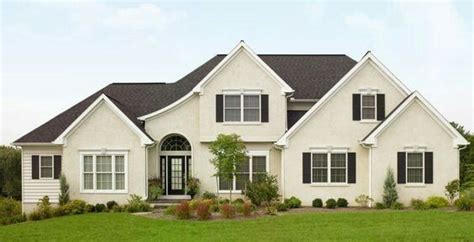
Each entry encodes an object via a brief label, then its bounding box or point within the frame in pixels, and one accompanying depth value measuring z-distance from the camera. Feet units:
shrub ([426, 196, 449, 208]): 91.61
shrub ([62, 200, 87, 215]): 92.27
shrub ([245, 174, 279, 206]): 91.89
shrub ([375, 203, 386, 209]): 93.30
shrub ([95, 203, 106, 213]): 95.40
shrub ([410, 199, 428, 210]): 91.30
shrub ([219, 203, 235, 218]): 80.02
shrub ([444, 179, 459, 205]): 93.30
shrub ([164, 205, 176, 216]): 84.28
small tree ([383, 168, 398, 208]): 93.25
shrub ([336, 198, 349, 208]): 95.81
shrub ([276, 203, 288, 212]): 89.30
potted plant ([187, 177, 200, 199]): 101.65
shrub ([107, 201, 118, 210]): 97.46
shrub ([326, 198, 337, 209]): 94.73
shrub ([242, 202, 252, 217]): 80.74
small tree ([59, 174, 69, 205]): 97.76
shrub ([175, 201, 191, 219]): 79.92
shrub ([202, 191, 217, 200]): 100.22
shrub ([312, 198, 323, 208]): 95.81
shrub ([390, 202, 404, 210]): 91.71
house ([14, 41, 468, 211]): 95.61
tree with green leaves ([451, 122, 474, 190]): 129.70
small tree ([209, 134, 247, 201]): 93.25
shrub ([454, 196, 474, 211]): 84.01
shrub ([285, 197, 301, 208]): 93.67
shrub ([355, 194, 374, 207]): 96.37
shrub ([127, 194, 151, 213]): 92.39
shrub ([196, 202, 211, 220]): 78.69
